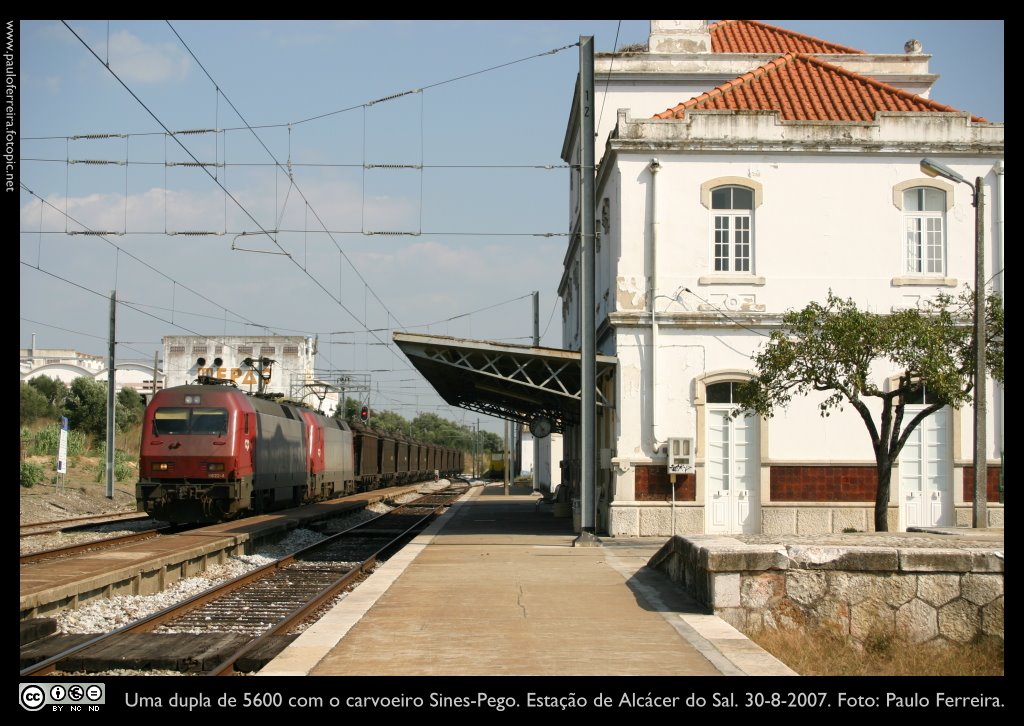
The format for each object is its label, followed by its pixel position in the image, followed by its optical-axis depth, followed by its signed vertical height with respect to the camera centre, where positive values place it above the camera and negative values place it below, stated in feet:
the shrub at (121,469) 129.18 -7.38
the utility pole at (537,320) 144.57 +12.27
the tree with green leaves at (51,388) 228.63 +4.79
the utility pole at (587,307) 61.26 +5.84
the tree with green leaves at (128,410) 204.88 -0.05
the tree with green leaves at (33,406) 190.39 +0.64
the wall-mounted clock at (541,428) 80.07 -1.30
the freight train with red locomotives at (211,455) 72.54 -3.15
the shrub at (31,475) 102.63 -6.32
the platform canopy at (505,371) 66.23 +2.66
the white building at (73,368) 300.20 +12.13
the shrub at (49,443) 139.54 -4.38
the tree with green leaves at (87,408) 192.85 +0.30
